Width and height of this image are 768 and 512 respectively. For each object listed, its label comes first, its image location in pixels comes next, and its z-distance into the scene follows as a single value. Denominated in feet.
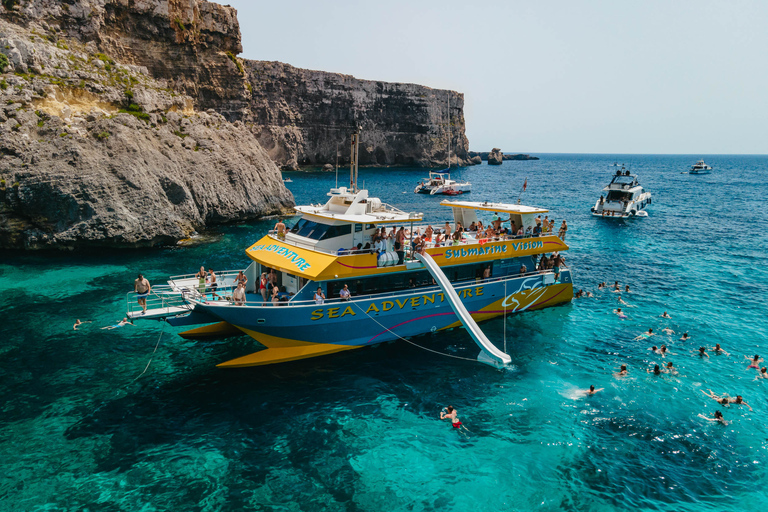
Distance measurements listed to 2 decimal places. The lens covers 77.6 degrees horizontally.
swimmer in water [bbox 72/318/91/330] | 69.10
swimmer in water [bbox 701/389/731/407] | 55.16
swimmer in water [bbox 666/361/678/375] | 62.03
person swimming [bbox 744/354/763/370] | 63.87
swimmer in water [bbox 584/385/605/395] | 56.54
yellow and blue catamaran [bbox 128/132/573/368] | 58.65
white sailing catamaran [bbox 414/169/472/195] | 260.60
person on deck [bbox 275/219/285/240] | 68.28
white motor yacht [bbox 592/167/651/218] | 185.57
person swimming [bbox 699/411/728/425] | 51.34
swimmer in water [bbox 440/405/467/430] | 49.78
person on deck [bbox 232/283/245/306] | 57.93
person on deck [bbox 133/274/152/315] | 55.88
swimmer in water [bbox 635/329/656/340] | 73.23
